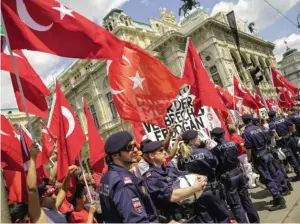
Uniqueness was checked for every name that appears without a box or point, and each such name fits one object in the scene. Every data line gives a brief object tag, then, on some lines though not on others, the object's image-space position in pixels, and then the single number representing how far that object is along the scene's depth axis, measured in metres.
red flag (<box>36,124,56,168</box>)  5.78
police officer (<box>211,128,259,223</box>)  5.00
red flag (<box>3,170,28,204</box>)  3.75
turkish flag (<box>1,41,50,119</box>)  4.44
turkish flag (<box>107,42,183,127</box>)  5.41
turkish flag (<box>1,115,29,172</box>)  3.97
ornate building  32.56
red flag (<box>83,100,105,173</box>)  6.92
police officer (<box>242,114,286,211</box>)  6.21
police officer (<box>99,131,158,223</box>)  2.29
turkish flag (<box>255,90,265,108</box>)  14.26
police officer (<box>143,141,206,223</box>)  2.91
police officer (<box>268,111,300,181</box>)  7.84
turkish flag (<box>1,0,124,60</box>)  3.56
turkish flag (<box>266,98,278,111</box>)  17.86
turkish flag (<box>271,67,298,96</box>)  14.16
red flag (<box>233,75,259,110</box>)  12.34
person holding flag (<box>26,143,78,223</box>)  2.70
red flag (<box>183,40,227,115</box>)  6.61
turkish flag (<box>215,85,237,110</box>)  12.36
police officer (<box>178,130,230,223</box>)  3.80
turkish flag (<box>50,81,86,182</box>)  4.24
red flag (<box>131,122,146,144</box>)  7.68
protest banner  7.45
